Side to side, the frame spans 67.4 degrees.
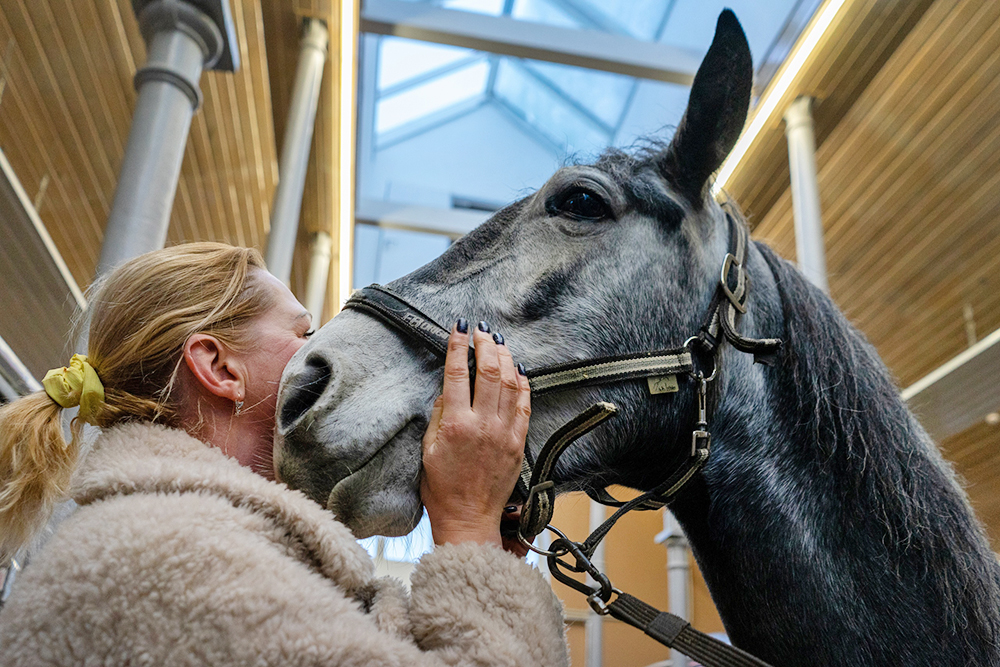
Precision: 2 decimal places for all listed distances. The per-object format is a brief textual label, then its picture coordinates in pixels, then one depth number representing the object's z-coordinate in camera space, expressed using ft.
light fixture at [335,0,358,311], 15.12
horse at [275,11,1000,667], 3.45
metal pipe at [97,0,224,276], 8.51
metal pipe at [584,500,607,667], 15.53
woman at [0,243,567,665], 2.60
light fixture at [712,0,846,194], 13.33
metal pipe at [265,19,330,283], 14.80
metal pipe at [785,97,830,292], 14.40
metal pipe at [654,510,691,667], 15.62
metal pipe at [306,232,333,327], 20.61
